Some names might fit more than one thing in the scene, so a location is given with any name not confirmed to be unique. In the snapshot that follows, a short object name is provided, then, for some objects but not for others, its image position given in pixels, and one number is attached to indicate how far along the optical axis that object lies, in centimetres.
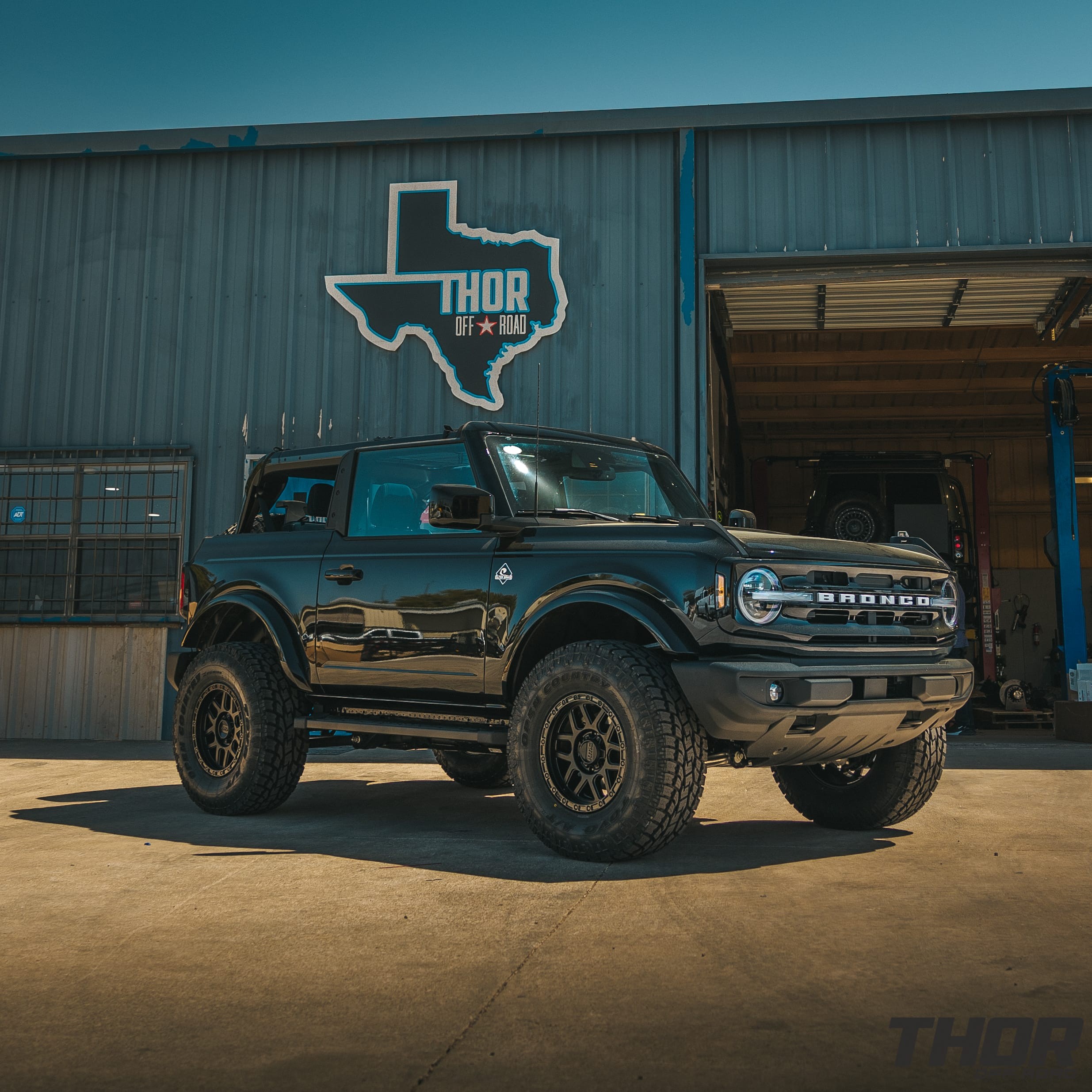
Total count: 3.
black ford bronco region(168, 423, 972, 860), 442
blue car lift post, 1297
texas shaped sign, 1137
